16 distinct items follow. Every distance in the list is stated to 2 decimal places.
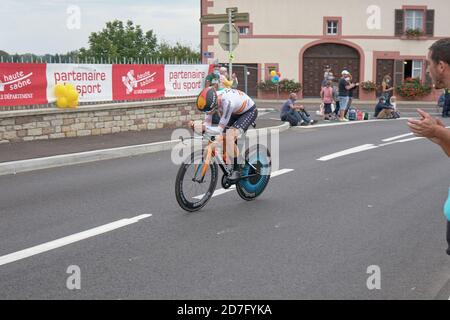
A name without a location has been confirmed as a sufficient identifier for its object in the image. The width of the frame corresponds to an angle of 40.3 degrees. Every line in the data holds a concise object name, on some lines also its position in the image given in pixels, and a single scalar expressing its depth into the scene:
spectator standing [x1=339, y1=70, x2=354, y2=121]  21.52
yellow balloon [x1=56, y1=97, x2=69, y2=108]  14.30
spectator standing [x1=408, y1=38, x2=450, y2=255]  3.48
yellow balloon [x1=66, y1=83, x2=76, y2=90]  14.51
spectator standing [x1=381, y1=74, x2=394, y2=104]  22.77
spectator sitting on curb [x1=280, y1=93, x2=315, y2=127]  19.67
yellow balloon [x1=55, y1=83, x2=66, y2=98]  14.29
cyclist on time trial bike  7.06
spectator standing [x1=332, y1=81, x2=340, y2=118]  22.56
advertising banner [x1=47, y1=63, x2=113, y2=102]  14.36
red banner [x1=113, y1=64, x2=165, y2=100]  16.05
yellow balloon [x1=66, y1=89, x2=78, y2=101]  14.34
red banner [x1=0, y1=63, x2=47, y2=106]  13.30
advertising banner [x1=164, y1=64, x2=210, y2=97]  17.64
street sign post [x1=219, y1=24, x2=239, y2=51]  17.94
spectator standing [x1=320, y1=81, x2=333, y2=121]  21.81
